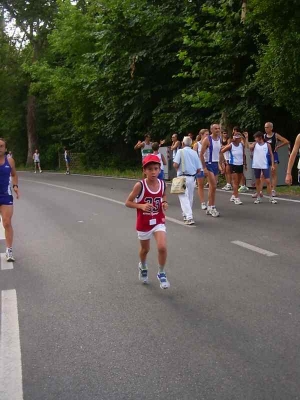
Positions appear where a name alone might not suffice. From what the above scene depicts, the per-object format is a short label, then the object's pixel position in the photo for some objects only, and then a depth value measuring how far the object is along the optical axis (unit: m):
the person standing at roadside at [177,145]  15.65
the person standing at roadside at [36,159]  38.78
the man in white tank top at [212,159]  11.14
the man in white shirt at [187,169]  10.37
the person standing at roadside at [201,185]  12.00
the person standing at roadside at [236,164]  13.03
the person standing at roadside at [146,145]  18.74
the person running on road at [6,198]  7.80
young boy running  6.11
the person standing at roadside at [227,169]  16.06
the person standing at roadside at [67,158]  33.72
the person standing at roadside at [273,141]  13.91
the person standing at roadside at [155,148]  13.27
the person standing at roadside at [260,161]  13.00
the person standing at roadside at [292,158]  8.10
